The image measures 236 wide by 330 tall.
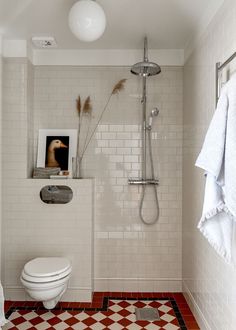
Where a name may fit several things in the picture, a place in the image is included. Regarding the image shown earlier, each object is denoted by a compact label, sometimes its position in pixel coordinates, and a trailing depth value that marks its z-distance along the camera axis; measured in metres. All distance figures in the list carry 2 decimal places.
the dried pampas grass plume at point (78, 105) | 3.26
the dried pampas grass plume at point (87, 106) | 3.25
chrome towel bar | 1.80
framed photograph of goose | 3.20
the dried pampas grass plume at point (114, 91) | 3.25
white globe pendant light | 2.15
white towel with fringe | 1.42
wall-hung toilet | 2.52
